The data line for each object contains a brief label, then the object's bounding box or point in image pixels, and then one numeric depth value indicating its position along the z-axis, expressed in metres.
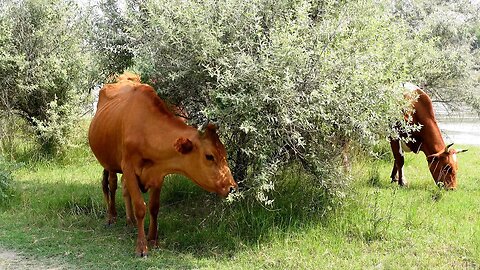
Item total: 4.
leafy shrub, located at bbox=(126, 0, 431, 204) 4.92
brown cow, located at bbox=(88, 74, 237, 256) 4.99
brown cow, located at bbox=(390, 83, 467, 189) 7.54
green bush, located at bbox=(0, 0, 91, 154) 9.42
